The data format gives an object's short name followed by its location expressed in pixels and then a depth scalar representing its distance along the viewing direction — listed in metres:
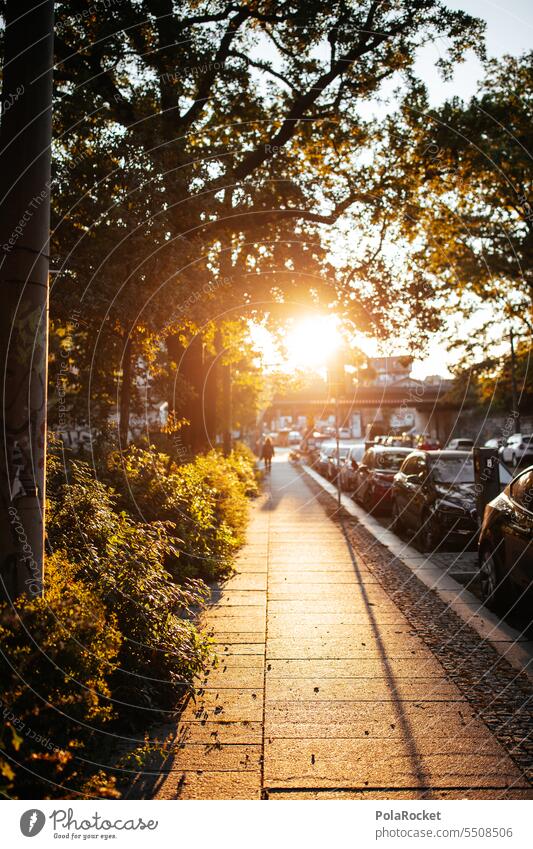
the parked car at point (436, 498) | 12.48
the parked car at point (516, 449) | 36.25
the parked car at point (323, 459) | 37.82
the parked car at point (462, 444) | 52.88
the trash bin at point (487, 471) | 10.09
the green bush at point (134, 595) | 5.02
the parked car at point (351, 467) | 25.94
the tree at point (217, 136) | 11.06
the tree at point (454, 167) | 16.91
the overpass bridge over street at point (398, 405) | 71.25
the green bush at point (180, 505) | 9.14
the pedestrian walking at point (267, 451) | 38.16
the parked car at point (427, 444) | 49.47
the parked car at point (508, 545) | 7.03
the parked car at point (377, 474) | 19.52
